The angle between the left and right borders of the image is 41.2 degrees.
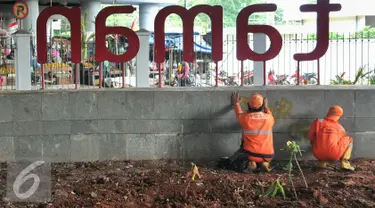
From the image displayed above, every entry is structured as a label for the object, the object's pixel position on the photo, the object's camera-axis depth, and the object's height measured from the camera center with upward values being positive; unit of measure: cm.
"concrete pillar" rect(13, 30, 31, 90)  884 +53
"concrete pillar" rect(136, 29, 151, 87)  909 +56
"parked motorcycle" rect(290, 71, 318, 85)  1353 +40
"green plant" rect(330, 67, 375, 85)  1015 +26
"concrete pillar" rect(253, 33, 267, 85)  914 +75
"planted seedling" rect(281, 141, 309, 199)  677 -78
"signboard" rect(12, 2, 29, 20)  1749 +309
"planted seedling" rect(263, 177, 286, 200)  649 -130
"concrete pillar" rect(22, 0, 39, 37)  2823 +471
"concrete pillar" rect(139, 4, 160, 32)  3412 +531
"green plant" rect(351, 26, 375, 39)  934 +104
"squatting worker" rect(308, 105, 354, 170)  815 -81
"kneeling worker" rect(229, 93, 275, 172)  804 -77
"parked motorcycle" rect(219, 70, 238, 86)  1112 +31
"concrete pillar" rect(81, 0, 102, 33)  3188 +557
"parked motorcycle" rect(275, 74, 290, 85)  1218 +28
